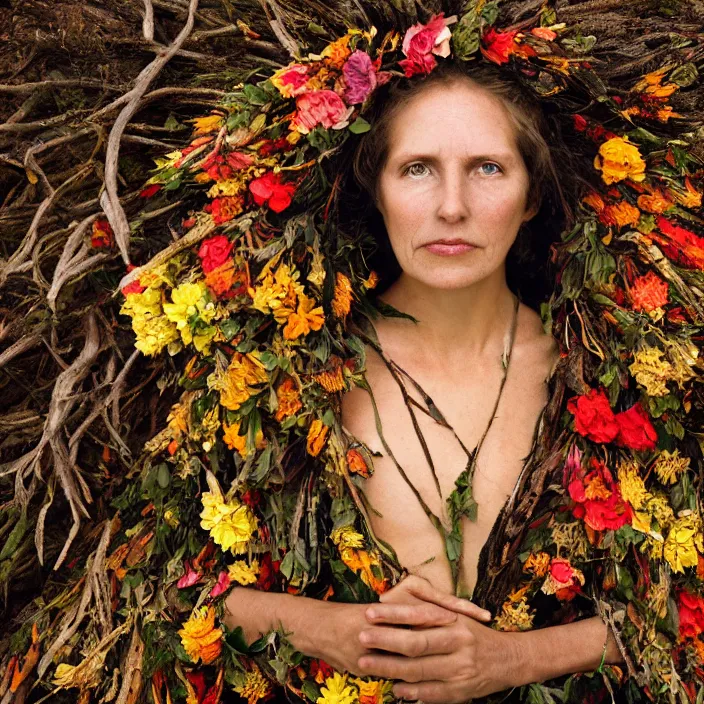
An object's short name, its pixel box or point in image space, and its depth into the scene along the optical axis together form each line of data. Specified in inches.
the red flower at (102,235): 91.4
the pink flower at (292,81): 84.5
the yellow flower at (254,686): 85.0
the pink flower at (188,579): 85.4
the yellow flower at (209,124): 89.4
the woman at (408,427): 83.4
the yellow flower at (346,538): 83.2
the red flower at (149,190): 92.1
